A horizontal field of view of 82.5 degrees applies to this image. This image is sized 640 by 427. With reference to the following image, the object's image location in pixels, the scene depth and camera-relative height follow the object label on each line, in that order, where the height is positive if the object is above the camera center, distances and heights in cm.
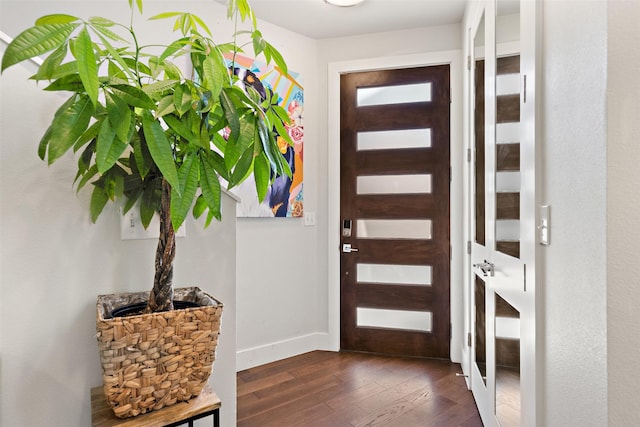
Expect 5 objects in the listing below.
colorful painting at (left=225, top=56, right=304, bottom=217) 271 +48
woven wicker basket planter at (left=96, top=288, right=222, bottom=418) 93 -37
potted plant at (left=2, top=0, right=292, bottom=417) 76 +16
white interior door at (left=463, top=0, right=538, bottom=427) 120 +1
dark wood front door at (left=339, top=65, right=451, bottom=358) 288 +4
